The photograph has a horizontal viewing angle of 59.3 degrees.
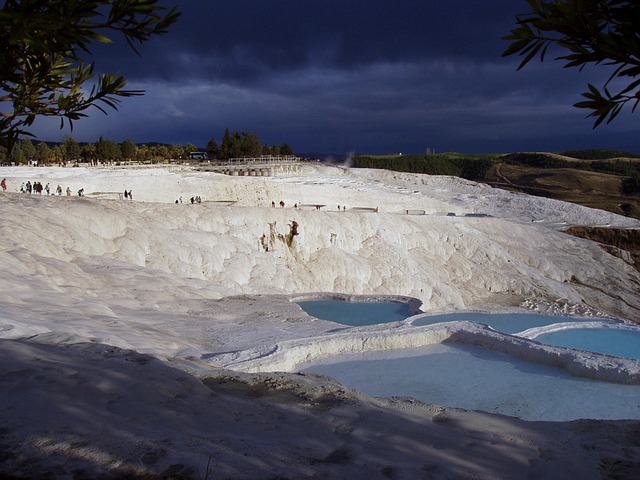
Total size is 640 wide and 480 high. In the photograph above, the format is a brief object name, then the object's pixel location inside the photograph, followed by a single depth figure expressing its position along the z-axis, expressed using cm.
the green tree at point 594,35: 250
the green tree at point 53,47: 289
